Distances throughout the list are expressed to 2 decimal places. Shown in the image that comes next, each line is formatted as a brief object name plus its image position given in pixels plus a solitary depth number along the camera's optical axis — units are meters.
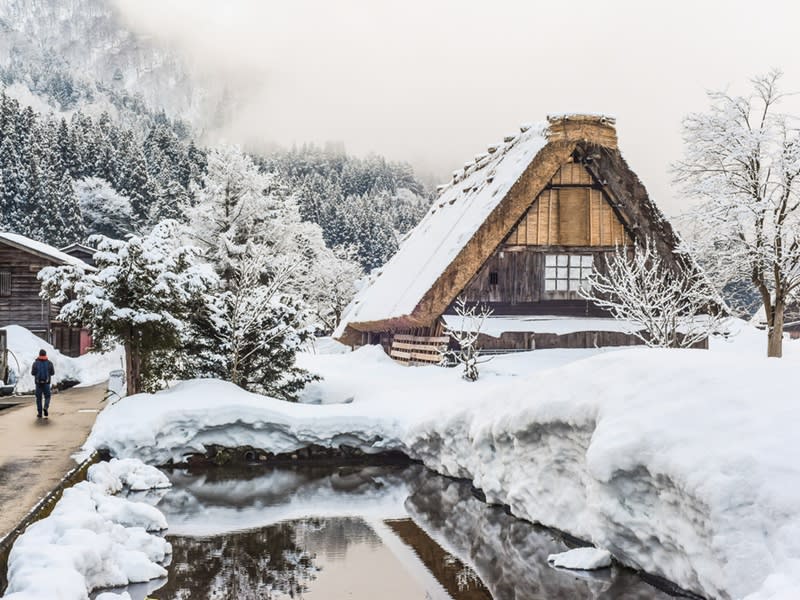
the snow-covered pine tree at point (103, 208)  67.50
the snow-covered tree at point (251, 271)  18.31
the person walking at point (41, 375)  18.08
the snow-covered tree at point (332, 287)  57.50
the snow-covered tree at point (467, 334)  18.25
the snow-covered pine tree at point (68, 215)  60.34
